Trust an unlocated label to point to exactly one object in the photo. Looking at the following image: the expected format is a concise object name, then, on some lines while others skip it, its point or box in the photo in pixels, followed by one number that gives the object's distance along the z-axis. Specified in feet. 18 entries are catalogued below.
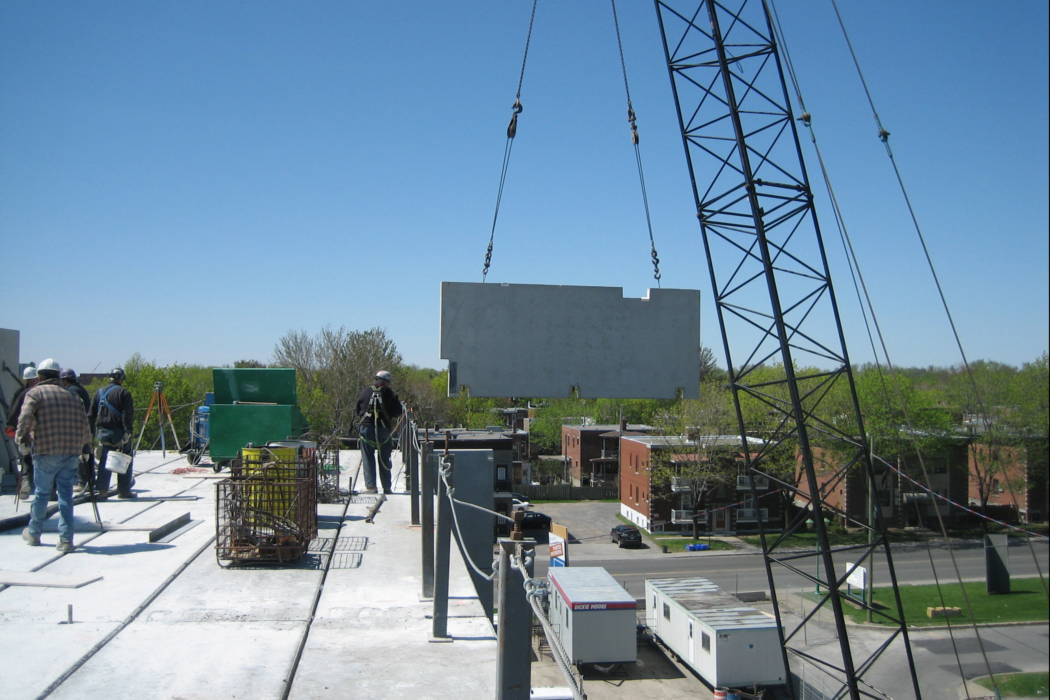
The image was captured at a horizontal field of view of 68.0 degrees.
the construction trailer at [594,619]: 91.71
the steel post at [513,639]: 11.14
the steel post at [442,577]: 18.30
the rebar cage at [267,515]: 24.11
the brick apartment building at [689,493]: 154.40
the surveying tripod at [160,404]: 50.16
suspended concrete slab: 41.50
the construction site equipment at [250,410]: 35.12
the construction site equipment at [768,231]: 54.54
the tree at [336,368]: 150.10
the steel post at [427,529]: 21.68
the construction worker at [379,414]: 36.09
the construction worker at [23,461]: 29.76
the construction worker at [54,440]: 23.58
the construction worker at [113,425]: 33.12
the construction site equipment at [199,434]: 46.56
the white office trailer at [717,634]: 90.48
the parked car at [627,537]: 144.56
